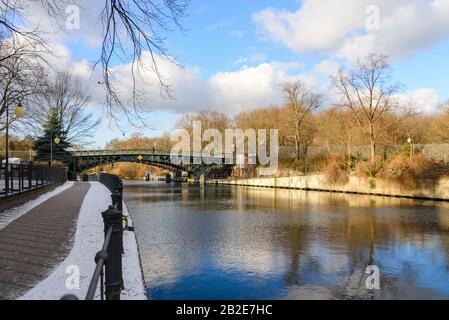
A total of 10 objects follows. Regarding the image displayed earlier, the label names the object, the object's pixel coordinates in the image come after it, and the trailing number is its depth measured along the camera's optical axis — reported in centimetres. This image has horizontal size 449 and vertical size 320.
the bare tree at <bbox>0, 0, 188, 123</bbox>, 712
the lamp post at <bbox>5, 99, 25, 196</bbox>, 1659
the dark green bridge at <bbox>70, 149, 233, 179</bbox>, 6400
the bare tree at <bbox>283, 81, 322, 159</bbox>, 6097
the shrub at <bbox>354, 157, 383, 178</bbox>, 3934
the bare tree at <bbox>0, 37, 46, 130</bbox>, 1328
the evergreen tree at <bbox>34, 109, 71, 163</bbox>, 5019
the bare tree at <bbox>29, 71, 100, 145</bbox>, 5012
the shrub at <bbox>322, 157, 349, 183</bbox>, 4345
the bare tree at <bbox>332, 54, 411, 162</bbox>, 4288
